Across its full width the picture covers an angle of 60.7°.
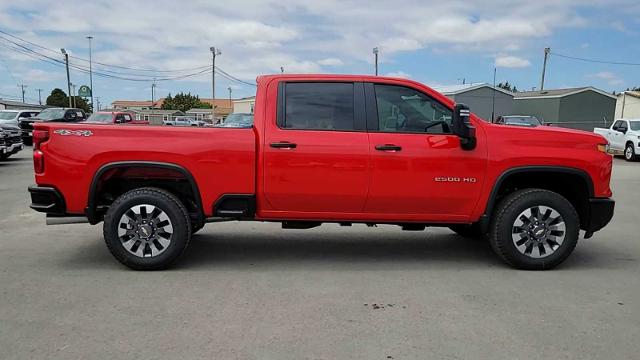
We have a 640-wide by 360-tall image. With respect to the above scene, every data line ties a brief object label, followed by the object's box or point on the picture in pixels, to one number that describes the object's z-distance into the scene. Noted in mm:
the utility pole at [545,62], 56781
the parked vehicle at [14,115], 25538
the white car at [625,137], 21820
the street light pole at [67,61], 59584
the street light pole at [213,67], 62038
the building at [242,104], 82250
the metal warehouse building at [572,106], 46031
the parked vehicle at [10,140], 17016
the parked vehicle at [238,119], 18097
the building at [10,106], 77219
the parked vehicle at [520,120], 25595
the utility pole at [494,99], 47431
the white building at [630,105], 41000
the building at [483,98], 47219
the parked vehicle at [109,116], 23594
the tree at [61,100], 97438
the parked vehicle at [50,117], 25344
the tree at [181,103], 117988
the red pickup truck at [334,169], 5289
